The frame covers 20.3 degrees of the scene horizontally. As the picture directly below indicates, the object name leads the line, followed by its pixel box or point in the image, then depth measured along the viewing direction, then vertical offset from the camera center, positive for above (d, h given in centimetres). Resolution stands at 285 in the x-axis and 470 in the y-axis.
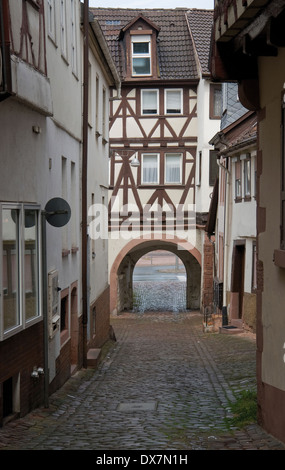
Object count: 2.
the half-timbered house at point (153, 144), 3284 +231
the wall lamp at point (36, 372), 1072 -234
